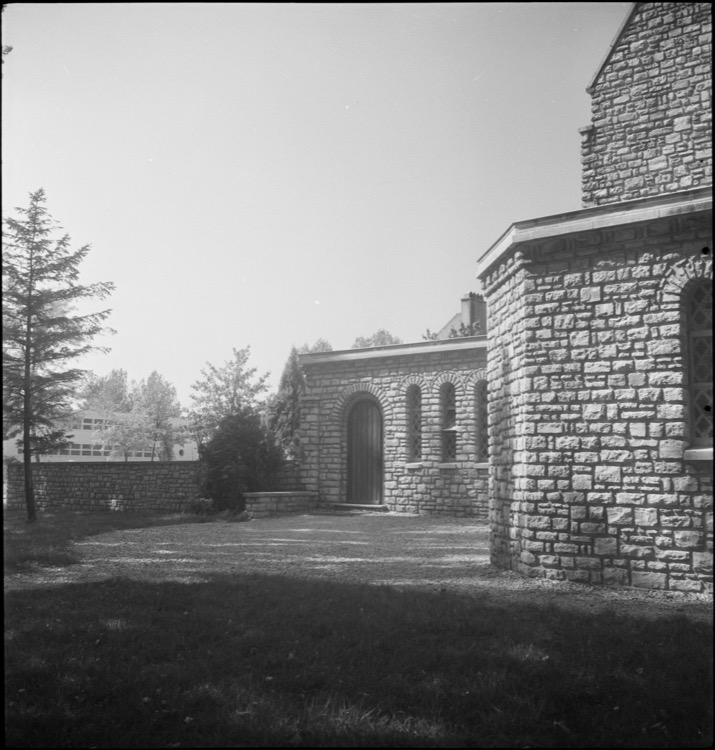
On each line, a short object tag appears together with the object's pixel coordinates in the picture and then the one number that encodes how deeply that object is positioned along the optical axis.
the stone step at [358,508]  18.24
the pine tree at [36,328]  16.34
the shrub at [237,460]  17.39
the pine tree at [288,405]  26.33
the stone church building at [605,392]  7.49
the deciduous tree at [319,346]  42.44
